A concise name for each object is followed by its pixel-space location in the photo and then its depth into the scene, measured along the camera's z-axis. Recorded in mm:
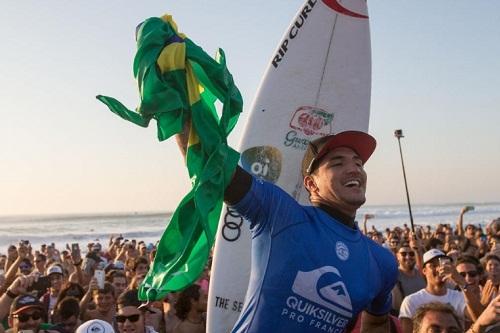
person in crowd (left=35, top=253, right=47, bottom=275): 9733
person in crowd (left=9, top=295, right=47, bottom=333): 4289
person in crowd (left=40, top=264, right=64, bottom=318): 6438
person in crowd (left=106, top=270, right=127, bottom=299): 6289
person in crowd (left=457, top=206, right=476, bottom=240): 11241
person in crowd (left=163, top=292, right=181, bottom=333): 5190
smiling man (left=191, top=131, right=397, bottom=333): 1910
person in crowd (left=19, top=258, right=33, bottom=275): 8430
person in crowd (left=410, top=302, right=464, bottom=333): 3094
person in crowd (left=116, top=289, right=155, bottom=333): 4277
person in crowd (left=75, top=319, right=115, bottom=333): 3820
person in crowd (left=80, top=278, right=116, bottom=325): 5176
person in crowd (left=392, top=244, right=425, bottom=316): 5743
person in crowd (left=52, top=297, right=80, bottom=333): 4883
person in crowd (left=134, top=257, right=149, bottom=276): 7085
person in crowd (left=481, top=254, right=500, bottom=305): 5012
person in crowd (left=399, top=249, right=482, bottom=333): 4581
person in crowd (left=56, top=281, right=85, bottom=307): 5573
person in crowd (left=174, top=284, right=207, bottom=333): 5152
